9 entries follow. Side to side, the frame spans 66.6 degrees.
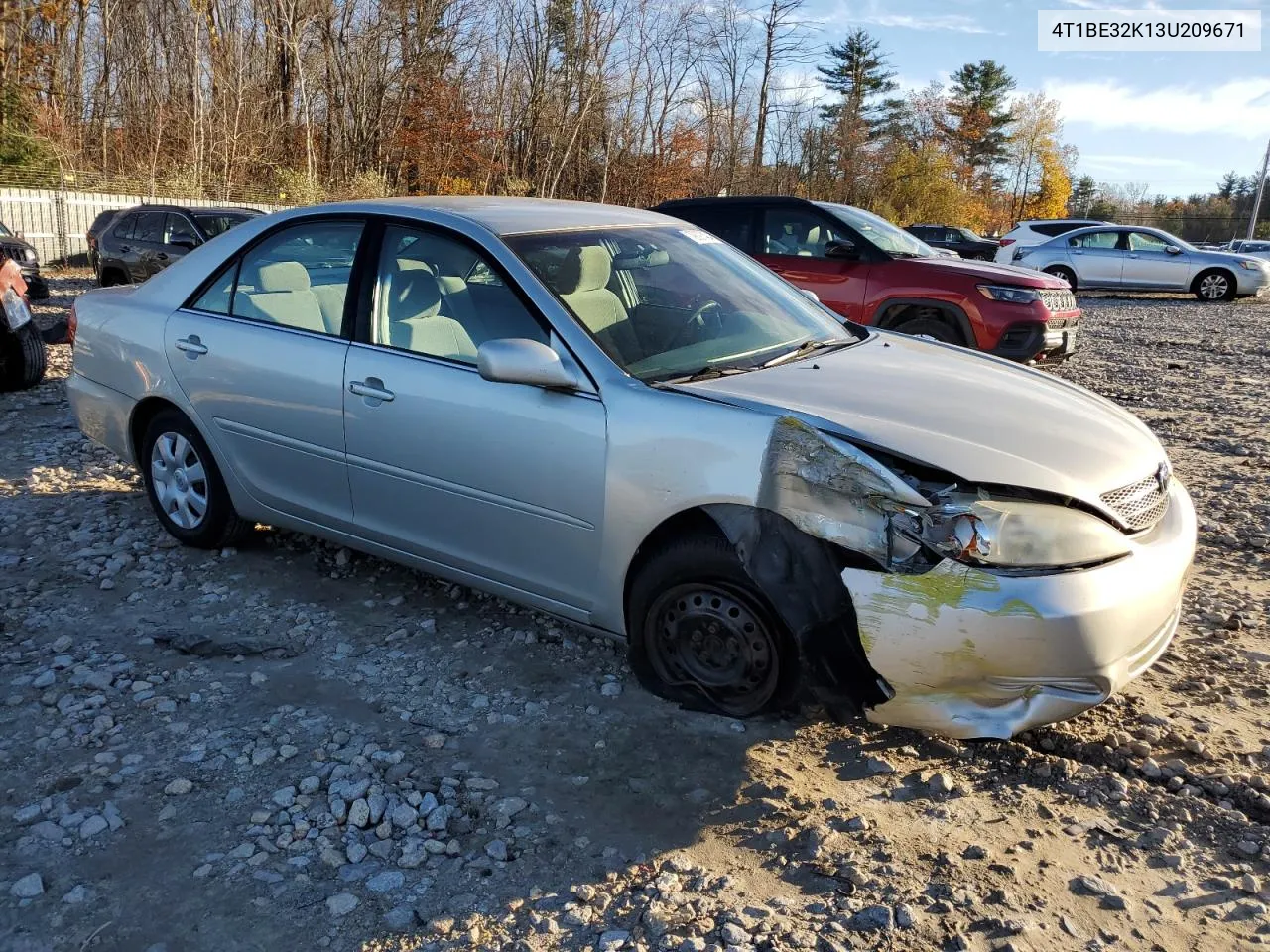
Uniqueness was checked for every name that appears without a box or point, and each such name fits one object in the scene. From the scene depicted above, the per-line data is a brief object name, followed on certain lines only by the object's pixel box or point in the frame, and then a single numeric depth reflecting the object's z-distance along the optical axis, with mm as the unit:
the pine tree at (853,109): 44844
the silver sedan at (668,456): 2676
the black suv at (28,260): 14451
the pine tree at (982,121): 58312
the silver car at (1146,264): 19625
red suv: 8328
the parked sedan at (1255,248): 31328
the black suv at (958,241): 25525
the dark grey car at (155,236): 14797
